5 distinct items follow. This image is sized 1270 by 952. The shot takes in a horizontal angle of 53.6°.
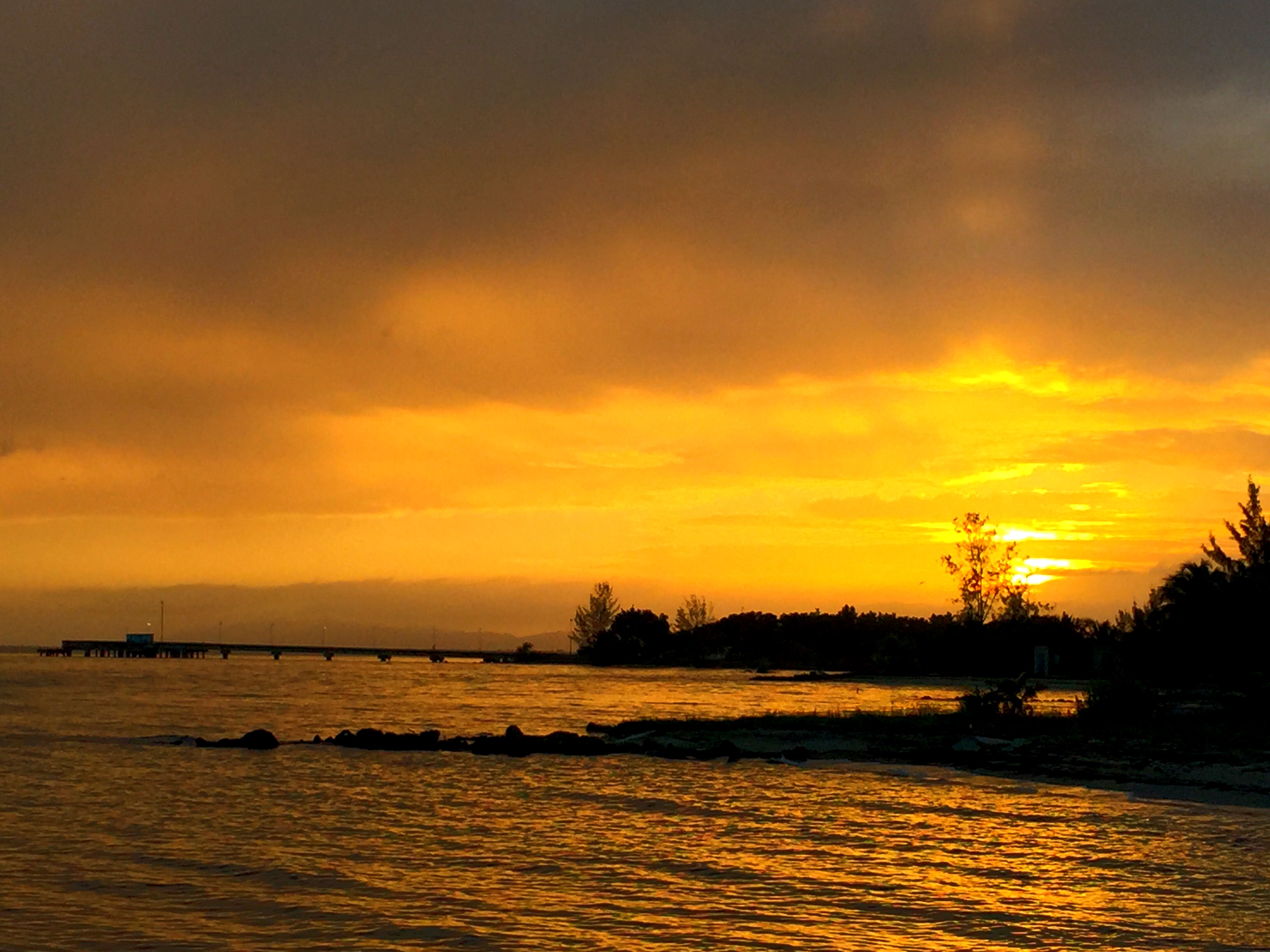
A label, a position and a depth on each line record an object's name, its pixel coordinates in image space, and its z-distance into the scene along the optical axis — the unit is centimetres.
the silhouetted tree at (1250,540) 7244
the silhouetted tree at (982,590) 14150
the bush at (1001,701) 5338
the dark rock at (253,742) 4781
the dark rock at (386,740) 4859
